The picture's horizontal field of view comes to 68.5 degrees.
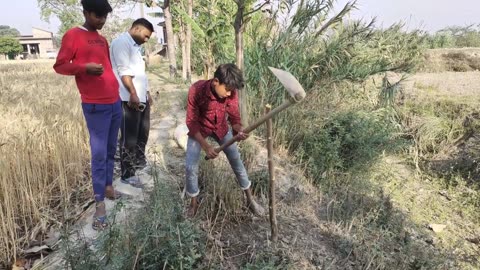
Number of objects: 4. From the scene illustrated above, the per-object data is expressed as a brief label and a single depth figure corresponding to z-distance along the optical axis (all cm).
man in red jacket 209
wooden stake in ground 214
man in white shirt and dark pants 274
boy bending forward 216
